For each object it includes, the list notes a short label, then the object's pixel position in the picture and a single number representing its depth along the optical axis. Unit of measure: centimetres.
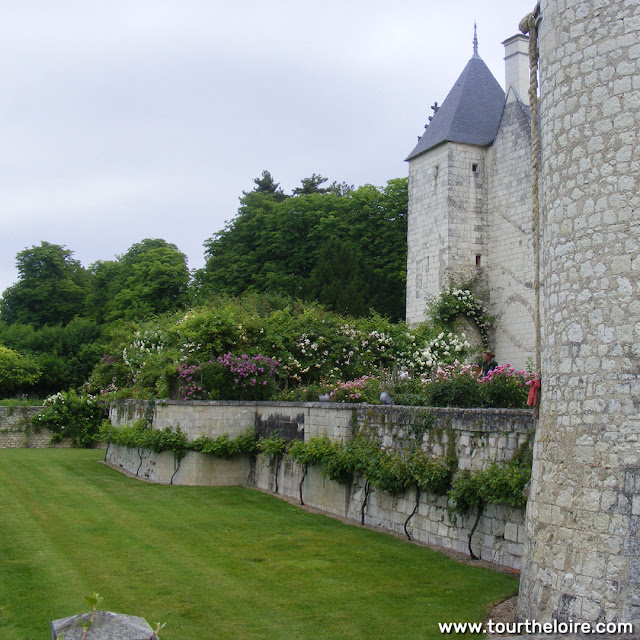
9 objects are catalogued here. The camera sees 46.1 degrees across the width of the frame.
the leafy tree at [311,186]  4400
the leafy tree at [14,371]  3562
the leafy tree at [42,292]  4641
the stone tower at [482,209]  2181
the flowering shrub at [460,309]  2230
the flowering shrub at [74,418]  2684
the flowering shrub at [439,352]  2008
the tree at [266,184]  4641
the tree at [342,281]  2839
